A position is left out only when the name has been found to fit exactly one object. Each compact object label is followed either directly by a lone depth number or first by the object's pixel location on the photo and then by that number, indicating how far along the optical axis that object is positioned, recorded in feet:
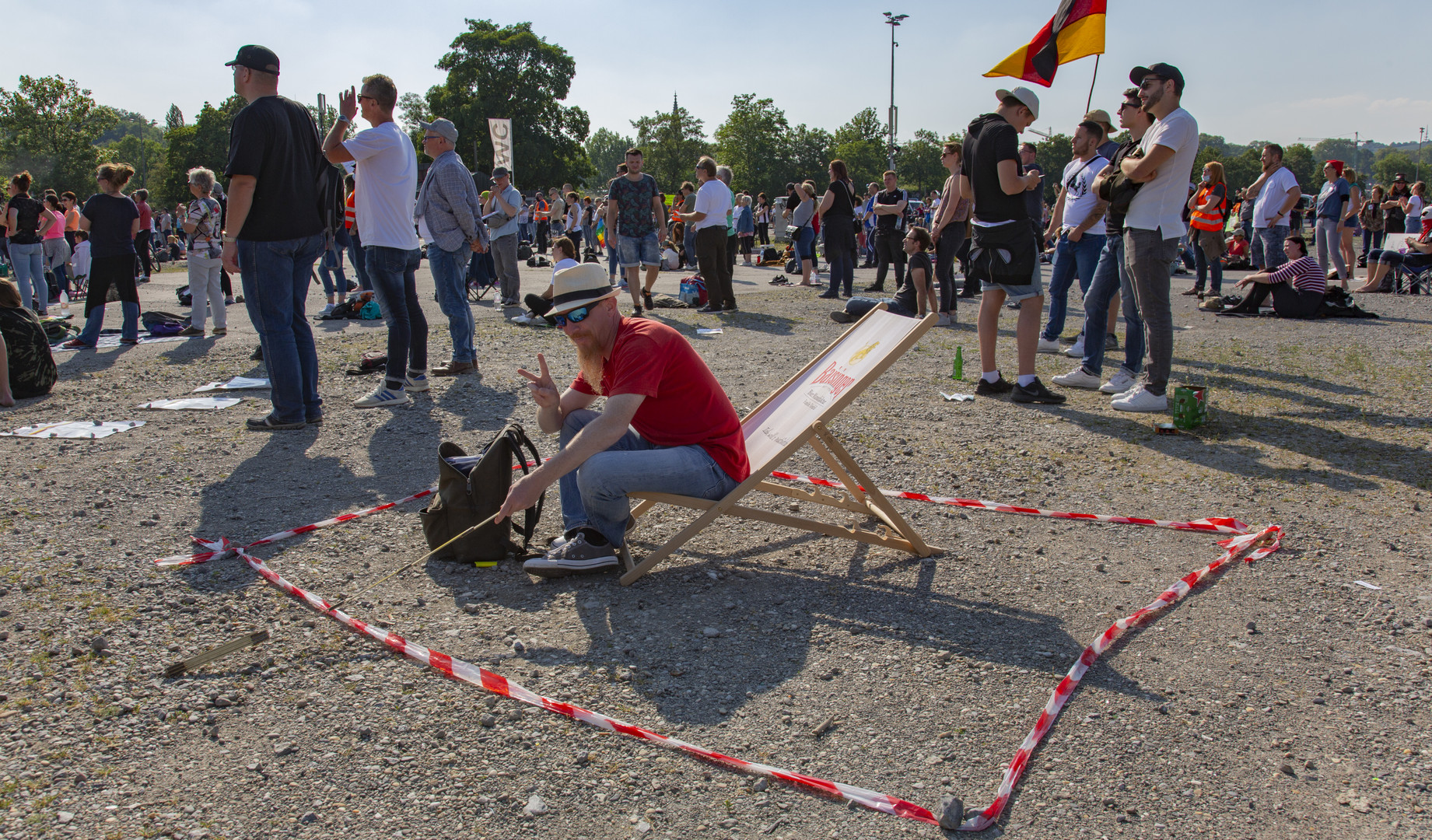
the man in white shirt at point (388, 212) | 20.77
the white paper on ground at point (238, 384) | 23.99
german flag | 23.97
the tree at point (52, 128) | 209.46
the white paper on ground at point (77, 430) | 19.63
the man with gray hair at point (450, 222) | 24.35
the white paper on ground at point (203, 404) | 21.97
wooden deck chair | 11.61
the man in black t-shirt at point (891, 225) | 40.45
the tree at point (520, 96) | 218.79
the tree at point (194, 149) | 235.81
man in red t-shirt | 10.96
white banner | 69.71
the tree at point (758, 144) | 279.49
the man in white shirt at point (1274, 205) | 38.86
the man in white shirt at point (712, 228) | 37.63
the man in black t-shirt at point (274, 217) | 17.95
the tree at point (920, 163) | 318.45
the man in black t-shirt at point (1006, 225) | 20.29
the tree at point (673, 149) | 302.66
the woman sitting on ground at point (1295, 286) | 35.53
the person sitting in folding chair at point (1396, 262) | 42.86
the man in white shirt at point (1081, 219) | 24.98
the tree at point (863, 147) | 283.18
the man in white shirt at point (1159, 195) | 18.60
